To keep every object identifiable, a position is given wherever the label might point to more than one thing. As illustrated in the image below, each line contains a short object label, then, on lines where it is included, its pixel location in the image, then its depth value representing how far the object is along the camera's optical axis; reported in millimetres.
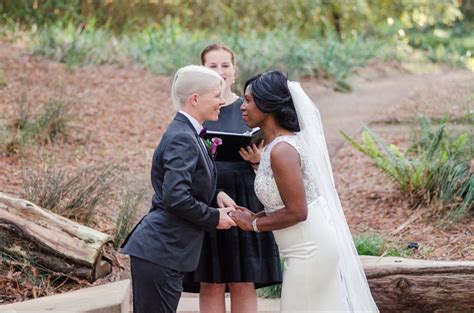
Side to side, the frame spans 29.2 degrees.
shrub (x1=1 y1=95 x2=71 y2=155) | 8719
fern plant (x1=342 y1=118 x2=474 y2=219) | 7188
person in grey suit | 4152
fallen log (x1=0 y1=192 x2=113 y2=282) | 5688
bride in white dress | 4312
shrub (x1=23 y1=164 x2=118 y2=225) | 6602
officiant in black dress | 4852
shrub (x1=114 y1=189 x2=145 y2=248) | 6594
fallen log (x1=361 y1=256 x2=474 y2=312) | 5379
